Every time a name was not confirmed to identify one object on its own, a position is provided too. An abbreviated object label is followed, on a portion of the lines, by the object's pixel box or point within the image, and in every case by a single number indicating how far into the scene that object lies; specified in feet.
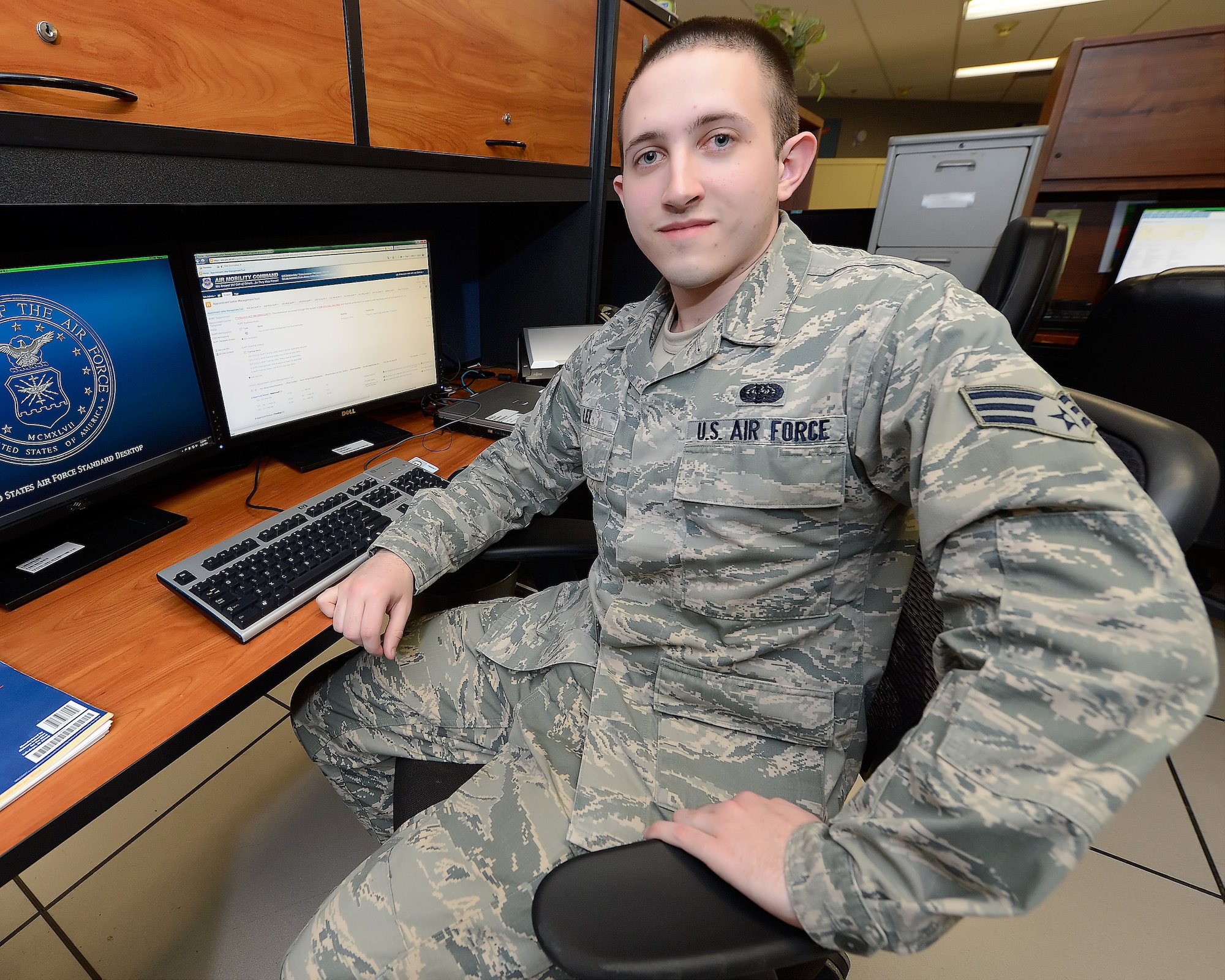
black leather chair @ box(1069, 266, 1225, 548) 4.28
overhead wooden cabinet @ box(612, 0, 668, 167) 4.66
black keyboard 2.44
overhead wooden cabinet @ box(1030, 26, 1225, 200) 5.93
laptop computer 4.42
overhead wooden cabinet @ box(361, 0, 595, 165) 3.06
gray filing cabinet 7.54
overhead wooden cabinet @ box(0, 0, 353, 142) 1.90
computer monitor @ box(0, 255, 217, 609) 2.53
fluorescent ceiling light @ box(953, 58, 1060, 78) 19.93
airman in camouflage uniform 1.49
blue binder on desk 1.75
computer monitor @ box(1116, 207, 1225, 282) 6.61
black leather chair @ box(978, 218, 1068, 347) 4.67
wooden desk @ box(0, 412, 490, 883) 1.73
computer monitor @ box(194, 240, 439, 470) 3.36
